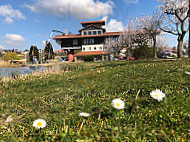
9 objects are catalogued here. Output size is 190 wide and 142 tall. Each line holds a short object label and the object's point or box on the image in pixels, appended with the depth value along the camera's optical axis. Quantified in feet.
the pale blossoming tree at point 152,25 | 77.41
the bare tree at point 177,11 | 61.26
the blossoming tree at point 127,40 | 94.77
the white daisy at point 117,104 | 3.99
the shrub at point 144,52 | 77.87
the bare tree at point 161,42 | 152.77
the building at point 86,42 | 119.85
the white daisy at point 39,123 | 3.84
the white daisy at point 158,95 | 4.10
